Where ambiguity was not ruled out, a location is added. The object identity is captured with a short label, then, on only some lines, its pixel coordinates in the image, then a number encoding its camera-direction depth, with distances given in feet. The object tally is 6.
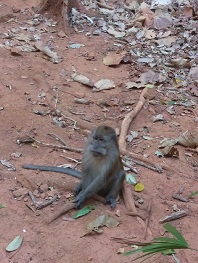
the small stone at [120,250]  13.60
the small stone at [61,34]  27.71
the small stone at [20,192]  15.62
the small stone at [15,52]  24.73
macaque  15.52
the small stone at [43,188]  15.98
